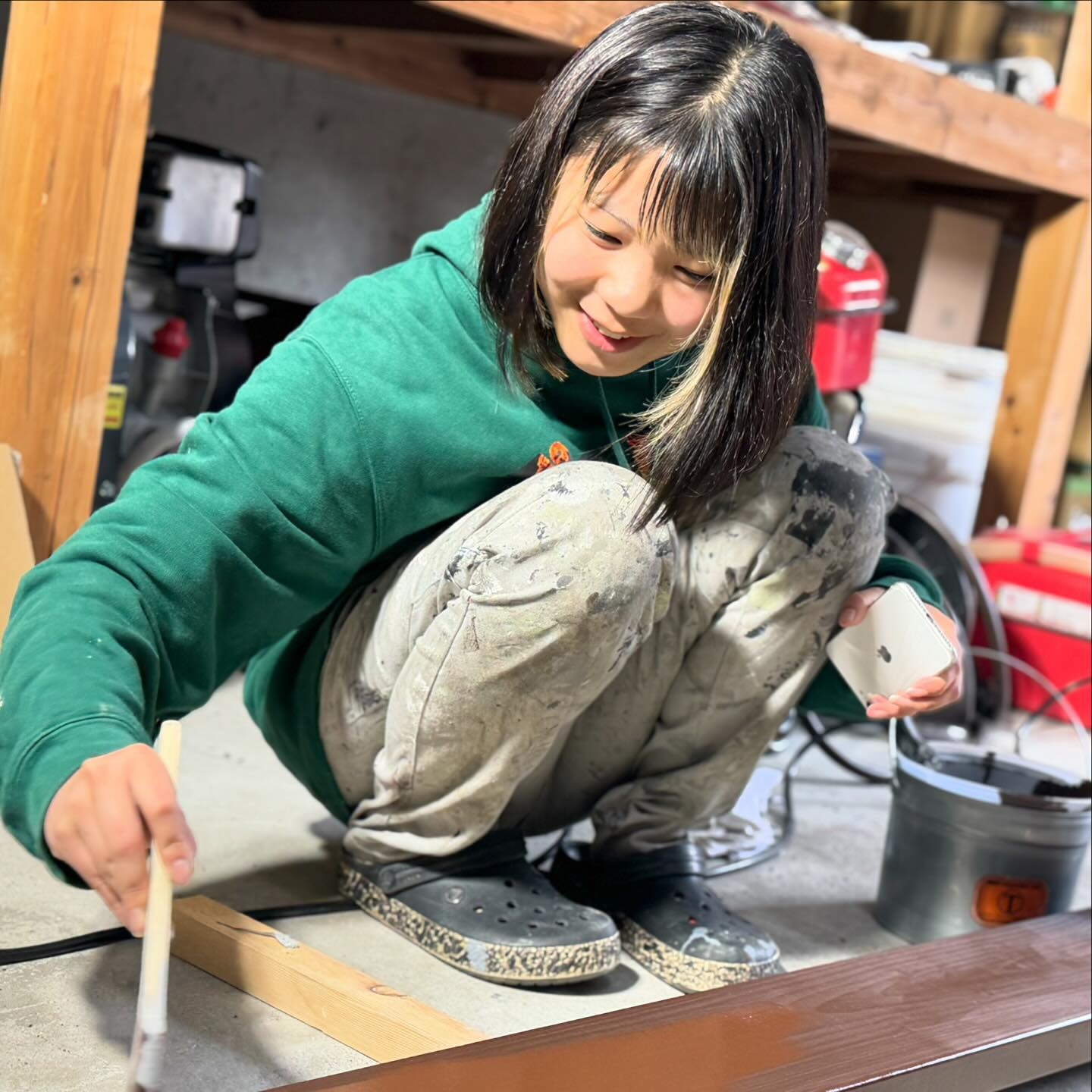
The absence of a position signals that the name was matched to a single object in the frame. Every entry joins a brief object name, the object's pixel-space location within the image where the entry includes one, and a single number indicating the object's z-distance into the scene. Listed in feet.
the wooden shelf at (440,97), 4.13
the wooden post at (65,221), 4.08
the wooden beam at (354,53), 6.90
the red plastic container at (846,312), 5.69
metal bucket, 3.86
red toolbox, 6.63
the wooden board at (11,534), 3.81
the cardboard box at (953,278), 8.43
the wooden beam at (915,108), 4.86
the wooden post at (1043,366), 7.53
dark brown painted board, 2.54
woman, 2.74
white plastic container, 7.11
